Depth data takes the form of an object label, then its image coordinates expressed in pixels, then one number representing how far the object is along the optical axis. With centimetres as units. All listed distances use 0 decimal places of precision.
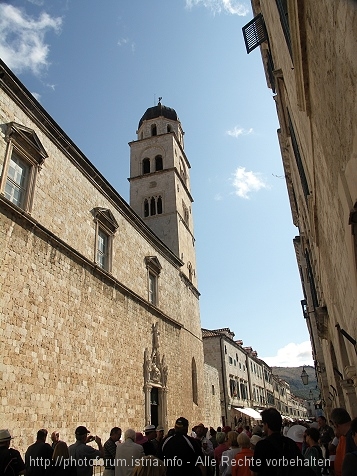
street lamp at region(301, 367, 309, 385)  2179
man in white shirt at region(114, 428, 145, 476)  465
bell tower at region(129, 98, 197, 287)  2441
